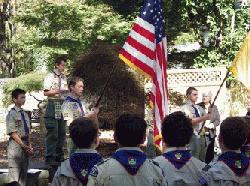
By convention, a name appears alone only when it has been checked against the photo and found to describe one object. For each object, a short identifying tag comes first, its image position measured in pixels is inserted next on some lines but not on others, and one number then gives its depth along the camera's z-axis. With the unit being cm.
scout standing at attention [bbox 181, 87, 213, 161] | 1214
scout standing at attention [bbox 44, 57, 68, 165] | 1232
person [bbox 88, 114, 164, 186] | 528
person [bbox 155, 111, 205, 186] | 580
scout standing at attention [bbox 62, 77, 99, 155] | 1009
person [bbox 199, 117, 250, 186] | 578
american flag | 1041
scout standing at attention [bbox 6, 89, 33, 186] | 1018
